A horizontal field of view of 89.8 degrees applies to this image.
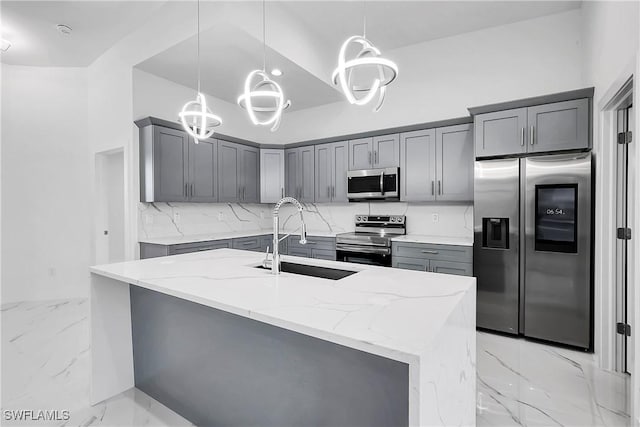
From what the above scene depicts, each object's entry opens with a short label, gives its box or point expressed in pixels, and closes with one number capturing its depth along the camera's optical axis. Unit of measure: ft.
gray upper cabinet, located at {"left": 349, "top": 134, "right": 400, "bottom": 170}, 13.33
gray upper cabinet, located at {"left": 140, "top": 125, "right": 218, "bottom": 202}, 11.87
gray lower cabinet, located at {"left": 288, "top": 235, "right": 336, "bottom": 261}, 13.87
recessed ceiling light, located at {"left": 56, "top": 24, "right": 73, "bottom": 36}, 11.33
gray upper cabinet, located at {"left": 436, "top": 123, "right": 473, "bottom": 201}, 11.77
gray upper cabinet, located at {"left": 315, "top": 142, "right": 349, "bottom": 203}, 14.62
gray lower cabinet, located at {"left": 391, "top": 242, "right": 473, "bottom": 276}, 10.76
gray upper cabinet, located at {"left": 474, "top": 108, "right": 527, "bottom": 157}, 9.89
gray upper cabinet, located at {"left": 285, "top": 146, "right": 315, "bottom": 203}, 15.61
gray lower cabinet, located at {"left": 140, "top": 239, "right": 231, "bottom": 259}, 11.39
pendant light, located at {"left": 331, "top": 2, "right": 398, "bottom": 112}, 5.17
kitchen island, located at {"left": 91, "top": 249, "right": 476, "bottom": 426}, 3.58
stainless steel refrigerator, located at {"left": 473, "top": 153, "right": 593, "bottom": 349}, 8.94
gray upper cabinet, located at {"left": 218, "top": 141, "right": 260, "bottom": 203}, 14.39
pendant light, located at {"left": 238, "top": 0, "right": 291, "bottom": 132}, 6.70
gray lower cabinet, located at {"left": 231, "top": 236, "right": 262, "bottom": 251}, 13.96
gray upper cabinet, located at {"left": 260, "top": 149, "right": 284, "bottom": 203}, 16.39
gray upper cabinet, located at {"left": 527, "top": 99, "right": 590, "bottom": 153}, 9.07
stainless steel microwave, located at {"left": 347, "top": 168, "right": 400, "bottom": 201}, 13.26
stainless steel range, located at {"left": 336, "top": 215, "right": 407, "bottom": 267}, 12.42
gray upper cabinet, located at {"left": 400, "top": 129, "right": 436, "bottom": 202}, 12.55
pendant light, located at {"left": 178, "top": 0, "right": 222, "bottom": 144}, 7.70
